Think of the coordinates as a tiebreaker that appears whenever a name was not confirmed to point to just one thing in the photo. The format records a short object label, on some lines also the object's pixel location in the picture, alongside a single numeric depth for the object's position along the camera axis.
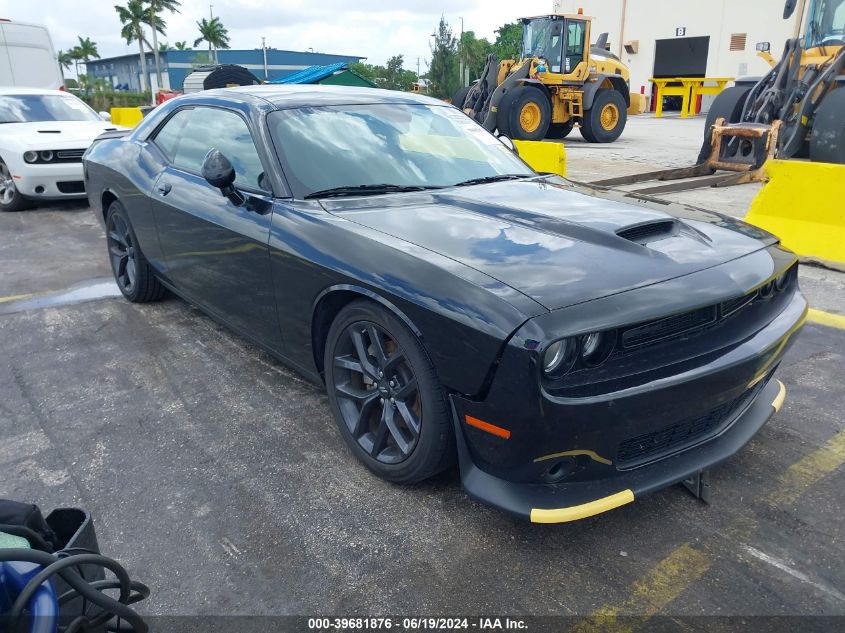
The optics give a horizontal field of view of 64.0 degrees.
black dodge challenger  2.11
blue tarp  19.19
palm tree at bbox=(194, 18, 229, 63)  79.01
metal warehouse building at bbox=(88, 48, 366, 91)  77.31
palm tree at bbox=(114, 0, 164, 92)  67.06
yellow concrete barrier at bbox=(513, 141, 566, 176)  7.91
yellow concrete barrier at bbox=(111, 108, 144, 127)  14.68
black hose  1.26
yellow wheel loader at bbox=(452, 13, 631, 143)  15.85
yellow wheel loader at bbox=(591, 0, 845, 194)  8.79
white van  14.19
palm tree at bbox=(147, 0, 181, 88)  67.56
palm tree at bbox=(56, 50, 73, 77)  85.16
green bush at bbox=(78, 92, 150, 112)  49.62
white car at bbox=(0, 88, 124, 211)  8.23
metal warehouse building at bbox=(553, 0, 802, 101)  35.56
